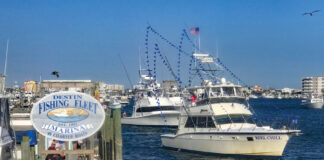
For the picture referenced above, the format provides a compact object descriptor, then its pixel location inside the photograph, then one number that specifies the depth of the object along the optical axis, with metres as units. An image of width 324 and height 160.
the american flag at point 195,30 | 50.34
